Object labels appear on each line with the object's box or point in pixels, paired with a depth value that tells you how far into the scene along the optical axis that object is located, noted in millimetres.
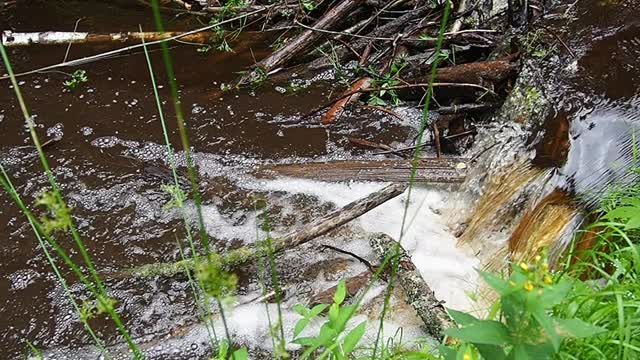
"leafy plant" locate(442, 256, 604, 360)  1182
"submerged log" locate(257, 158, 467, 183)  3756
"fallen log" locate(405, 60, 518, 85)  4285
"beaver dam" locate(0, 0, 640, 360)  2945
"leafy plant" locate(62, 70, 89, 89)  4848
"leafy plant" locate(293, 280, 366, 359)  1696
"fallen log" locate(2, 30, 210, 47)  5293
